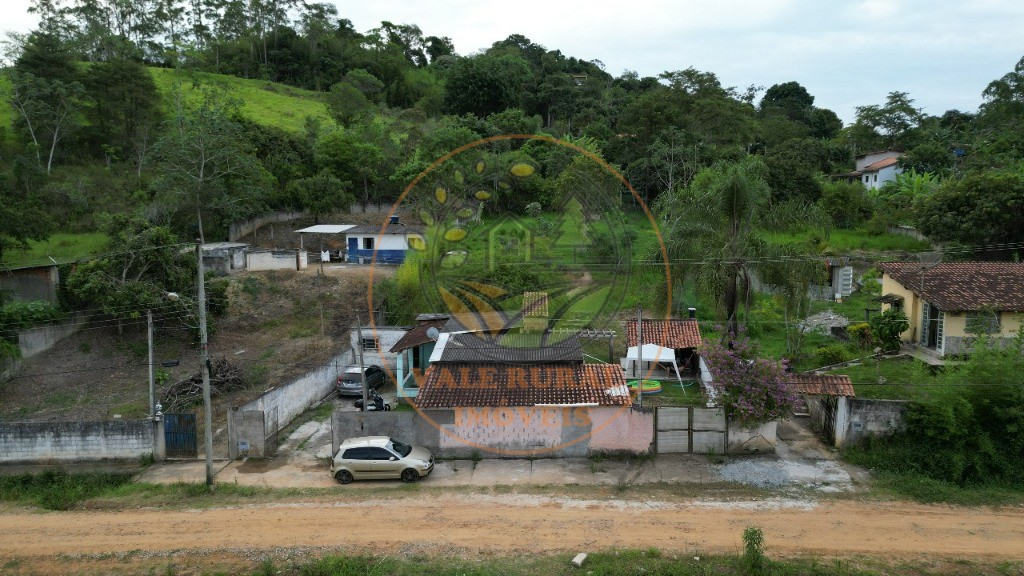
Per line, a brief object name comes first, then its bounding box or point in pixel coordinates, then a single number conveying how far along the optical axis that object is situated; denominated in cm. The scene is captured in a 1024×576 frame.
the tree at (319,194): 3669
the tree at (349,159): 4072
